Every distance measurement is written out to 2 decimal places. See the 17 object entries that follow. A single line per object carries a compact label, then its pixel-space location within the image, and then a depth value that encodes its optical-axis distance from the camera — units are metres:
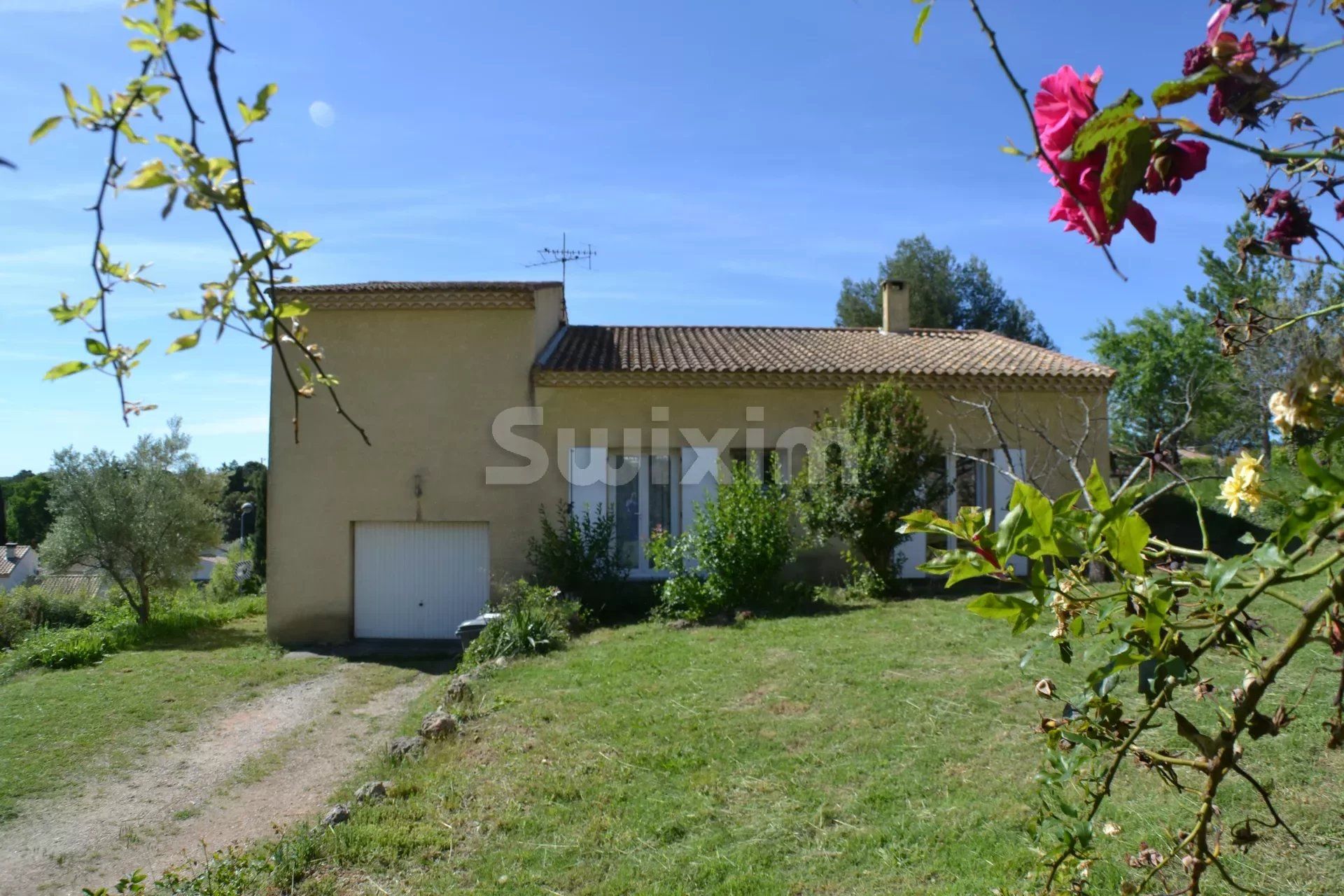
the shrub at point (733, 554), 12.10
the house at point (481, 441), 14.14
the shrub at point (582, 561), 13.16
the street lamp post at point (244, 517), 28.45
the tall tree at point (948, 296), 37.03
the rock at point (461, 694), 8.12
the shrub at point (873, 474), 12.52
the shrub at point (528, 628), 10.44
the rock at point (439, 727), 6.96
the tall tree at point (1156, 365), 30.83
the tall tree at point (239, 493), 34.63
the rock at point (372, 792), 5.75
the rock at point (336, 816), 5.38
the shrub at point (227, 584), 22.31
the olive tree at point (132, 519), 17.17
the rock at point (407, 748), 6.77
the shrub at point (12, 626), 15.97
